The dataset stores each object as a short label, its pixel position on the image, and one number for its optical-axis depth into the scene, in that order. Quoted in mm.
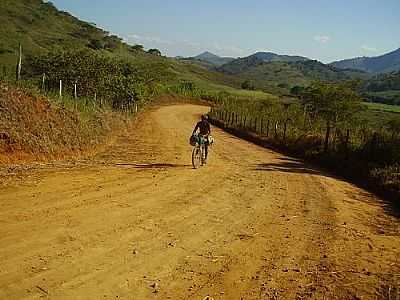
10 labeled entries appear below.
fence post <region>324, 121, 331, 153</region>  22375
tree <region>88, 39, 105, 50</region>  85250
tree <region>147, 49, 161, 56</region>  148050
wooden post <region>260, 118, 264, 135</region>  32375
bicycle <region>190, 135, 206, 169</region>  17244
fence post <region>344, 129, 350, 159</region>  20609
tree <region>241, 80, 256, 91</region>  137650
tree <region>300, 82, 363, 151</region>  45656
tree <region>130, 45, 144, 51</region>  128425
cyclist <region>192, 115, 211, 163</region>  17547
